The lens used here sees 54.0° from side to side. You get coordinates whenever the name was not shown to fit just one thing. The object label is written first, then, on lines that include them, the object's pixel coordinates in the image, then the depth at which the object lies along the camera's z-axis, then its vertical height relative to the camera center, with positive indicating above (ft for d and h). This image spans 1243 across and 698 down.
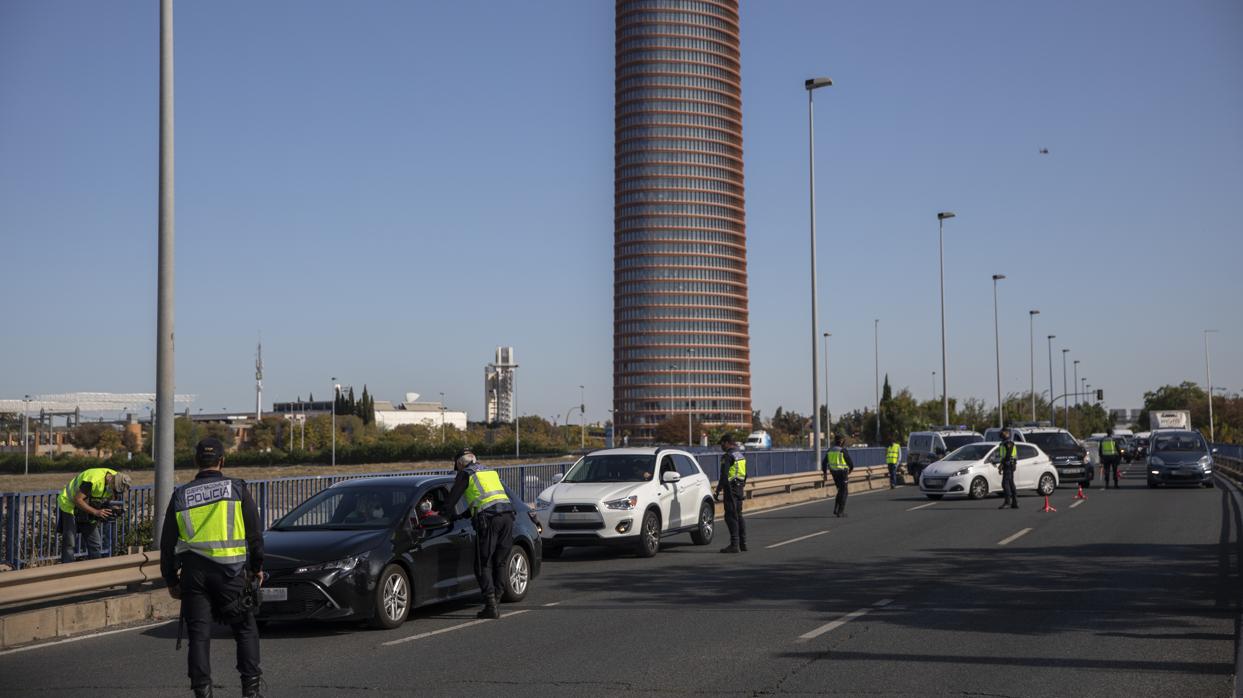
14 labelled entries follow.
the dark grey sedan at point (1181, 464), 117.70 -5.64
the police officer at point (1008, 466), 87.51 -4.14
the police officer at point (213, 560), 24.43 -2.87
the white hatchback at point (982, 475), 102.89 -5.66
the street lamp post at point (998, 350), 232.20 +11.14
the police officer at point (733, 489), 61.00 -3.91
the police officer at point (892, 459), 134.82 -5.46
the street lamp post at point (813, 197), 118.68 +21.59
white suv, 58.54 -4.40
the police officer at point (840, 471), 83.87 -4.20
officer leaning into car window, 39.32 -3.38
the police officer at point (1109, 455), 119.55 -4.72
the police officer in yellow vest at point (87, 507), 50.93 -3.68
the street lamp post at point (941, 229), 190.49 +28.41
